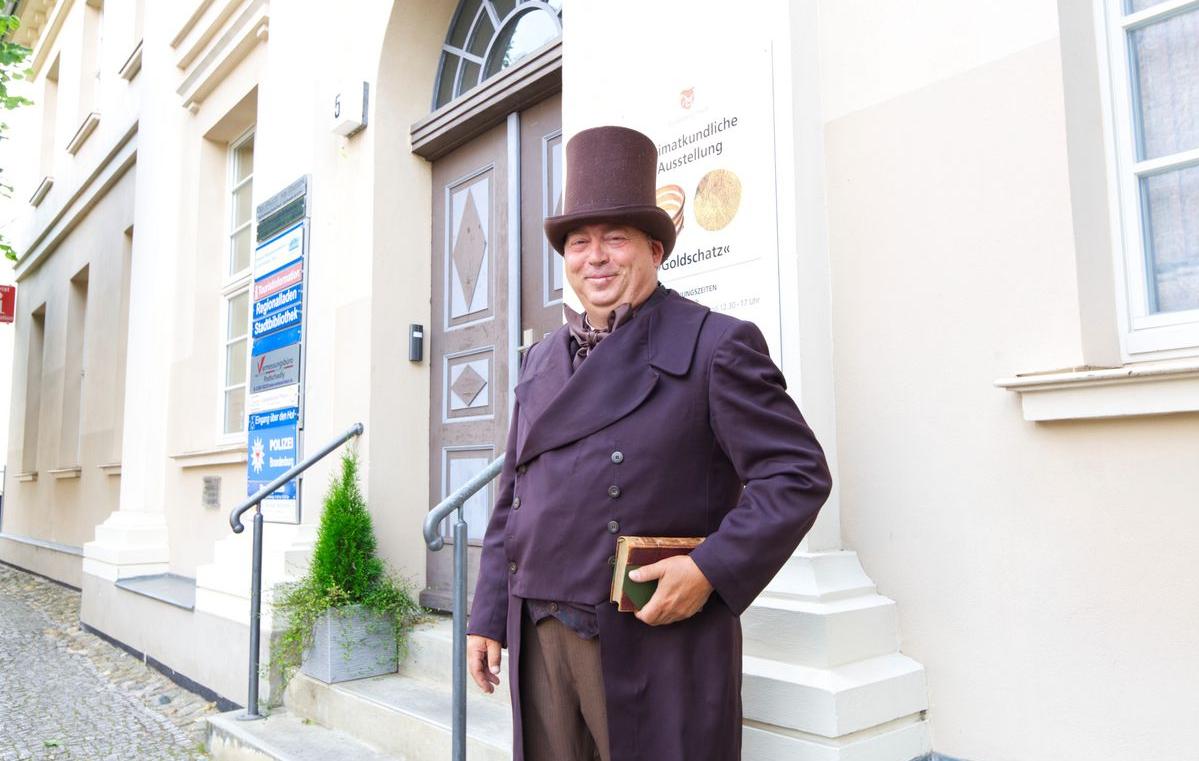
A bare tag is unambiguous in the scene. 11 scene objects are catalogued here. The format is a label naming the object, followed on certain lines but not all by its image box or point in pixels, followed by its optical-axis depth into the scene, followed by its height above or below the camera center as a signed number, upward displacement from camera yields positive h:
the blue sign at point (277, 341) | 5.07 +0.84
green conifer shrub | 4.08 -0.47
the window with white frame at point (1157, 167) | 2.03 +0.71
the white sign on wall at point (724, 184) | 2.55 +0.89
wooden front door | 4.17 +0.95
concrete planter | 3.94 -0.73
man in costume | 1.60 -0.02
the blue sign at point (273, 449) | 4.92 +0.20
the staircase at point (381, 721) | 3.24 -0.94
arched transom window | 4.31 +2.29
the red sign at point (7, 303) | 12.94 +2.70
